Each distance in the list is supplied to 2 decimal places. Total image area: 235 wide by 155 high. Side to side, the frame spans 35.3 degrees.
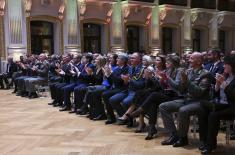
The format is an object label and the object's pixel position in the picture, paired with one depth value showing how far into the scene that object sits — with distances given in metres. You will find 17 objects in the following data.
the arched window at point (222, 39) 25.48
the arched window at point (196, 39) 23.73
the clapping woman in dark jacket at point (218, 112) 4.86
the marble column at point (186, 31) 22.08
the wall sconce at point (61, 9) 17.11
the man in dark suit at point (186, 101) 5.23
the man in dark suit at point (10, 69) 13.58
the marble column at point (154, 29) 20.41
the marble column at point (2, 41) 15.60
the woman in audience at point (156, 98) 5.98
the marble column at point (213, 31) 23.61
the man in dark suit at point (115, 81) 7.18
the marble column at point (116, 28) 18.86
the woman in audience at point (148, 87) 6.27
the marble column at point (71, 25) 17.33
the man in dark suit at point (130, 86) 6.65
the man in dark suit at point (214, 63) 6.73
